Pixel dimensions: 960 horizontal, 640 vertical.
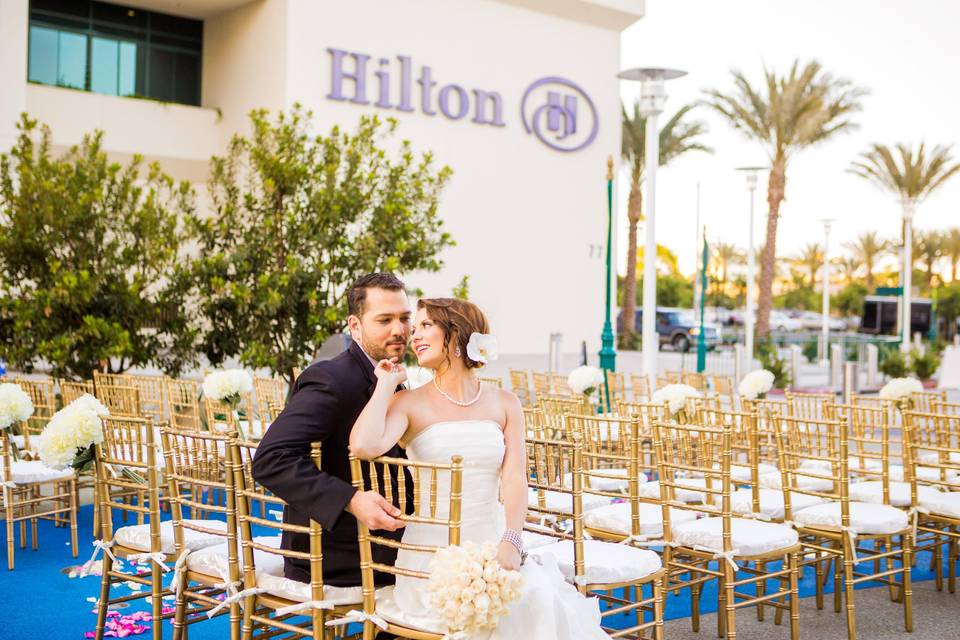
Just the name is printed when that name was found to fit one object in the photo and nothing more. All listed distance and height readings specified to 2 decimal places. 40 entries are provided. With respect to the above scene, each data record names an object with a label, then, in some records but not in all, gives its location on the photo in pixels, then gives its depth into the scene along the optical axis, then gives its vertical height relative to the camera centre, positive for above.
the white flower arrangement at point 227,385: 6.35 -0.37
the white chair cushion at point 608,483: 6.93 -1.04
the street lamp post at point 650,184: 13.03 +1.96
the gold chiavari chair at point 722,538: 4.95 -1.02
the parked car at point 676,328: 40.94 +0.14
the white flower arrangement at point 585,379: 9.23 -0.43
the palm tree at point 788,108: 31.81 +7.00
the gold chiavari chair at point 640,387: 10.87 -0.60
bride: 3.55 -0.40
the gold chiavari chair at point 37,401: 8.06 -0.63
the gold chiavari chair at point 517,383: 11.81 -0.62
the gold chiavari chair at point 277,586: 3.73 -0.99
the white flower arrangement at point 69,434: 4.76 -0.51
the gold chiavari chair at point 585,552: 4.20 -1.01
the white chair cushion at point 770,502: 6.09 -1.02
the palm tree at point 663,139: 35.00 +6.57
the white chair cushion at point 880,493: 6.47 -1.02
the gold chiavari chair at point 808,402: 7.10 -0.49
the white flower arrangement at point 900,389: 8.06 -0.43
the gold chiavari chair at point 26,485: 6.80 -1.15
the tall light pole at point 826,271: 29.56 +2.00
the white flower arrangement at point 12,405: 6.38 -0.51
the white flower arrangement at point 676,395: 7.22 -0.45
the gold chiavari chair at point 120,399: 7.38 -0.59
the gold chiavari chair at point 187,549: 4.23 -0.91
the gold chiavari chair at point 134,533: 4.56 -0.97
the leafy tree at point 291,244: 11.31 +0.93
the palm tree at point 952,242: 59.41 +5.37
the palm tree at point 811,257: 65.62 +4.87
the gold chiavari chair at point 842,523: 5.54 -1.05
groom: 3.54 -0.41
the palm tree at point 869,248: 60.38 +5.08
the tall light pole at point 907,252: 30.65 +2.52
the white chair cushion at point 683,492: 6.42 -1.01
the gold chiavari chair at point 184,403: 7.79 -0.63
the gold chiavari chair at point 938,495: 6.23 -1.00
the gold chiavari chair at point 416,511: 3.40 -0.63
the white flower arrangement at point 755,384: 8.62 -0.43
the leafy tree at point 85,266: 11.09 +0.64
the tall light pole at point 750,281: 22.83 +1.22
